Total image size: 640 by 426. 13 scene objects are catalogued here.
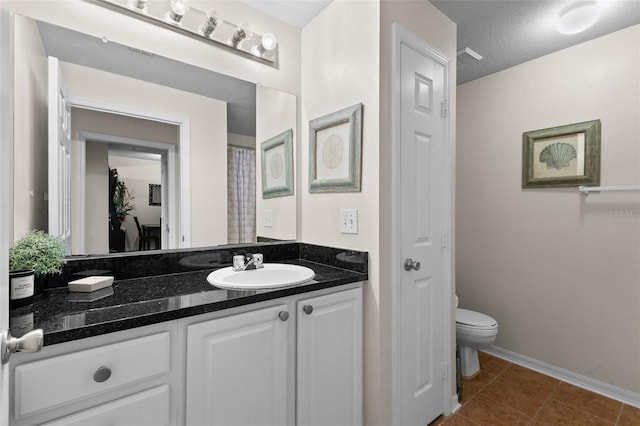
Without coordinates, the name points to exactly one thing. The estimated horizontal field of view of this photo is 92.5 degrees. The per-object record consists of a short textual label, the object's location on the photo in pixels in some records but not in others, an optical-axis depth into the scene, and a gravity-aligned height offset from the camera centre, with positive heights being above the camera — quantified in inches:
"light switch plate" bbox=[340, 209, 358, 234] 61.6 -1.9
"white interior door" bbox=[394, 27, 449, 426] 61.2 -5.8
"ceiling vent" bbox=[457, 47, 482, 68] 85.0 +45.3
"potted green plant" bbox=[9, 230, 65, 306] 38.0 -6.3
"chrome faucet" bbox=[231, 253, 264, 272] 58.8 -10.0
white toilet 82.2 -33.7
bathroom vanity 32.0 -18.4
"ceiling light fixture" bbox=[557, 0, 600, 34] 66.9 +44.2
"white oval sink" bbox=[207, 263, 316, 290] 47.3 -11.6
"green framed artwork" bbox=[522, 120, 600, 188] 81.2 +15.9
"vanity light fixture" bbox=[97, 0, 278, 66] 55.1 +37.1
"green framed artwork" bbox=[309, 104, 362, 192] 61.0 +13.1
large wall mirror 46.3 +11.9
